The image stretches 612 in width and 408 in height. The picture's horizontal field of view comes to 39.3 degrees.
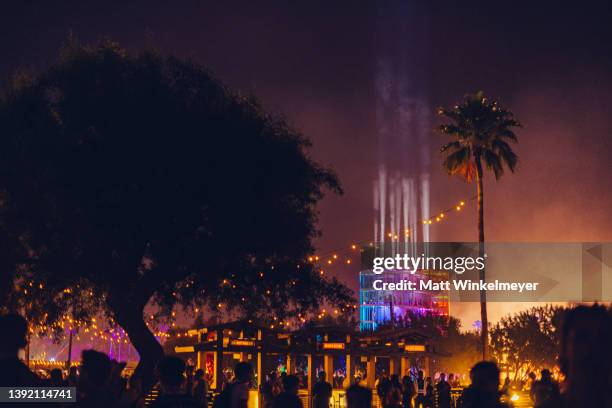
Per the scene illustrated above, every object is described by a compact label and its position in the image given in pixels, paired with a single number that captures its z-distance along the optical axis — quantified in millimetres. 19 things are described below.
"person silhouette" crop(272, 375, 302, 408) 9352
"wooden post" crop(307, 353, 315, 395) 42938
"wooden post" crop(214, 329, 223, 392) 36894
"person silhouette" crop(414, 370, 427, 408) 32031
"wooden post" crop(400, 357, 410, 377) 44750
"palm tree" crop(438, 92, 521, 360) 51656
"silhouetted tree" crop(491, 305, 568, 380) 108312
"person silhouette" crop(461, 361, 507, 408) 6672
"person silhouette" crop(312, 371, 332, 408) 13952
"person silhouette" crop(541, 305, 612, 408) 3943
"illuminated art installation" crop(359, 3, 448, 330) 137625
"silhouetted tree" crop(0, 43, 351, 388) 25812
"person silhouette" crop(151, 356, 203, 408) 7475
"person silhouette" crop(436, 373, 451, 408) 28984
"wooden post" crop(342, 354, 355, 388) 45188
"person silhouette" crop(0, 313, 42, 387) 6438
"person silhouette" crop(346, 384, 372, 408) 9180
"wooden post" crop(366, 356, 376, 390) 45594
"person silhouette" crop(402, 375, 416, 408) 25900
